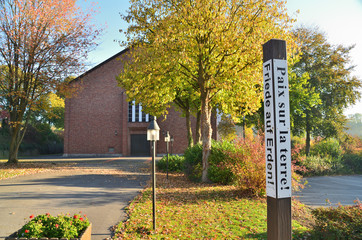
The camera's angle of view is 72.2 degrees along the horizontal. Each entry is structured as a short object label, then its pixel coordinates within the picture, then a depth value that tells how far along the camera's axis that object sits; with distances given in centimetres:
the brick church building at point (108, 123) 3155
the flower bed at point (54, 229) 326
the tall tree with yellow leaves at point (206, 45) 973
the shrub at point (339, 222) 444
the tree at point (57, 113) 4073
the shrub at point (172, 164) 1669
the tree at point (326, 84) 2109
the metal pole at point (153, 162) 564
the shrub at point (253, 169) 836
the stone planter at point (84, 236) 316
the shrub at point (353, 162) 1953
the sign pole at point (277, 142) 306
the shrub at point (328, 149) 2127
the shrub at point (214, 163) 1120
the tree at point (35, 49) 1622
